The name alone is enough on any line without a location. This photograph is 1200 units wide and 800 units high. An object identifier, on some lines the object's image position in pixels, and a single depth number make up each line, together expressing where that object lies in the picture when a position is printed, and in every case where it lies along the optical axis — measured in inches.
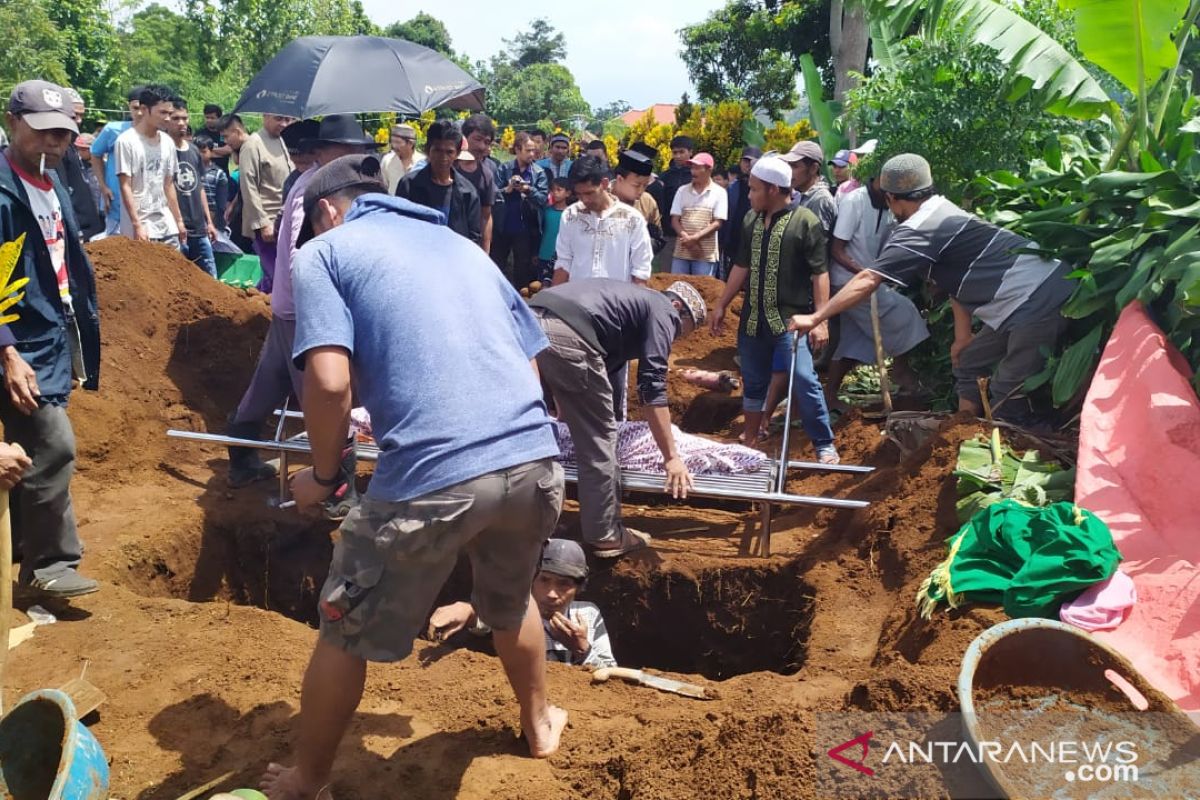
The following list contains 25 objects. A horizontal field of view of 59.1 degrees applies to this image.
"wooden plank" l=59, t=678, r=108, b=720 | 148.9
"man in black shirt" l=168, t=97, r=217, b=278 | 369.1
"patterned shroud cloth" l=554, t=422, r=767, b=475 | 241.0
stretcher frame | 224.5
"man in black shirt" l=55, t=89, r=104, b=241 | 312.0
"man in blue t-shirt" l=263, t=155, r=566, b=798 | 115.3
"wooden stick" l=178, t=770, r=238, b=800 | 129.0
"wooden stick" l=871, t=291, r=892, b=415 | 276.4
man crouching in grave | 189.0
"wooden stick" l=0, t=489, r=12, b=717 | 138.1
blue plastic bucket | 123.8
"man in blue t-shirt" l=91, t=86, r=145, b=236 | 338.0
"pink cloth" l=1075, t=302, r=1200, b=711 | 152.3
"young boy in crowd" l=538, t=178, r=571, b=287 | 440.5
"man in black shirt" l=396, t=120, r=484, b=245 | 308.8
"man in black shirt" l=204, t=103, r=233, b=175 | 462.9
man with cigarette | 172.4
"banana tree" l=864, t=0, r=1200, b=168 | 227.8
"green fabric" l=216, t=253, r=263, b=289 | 407.5
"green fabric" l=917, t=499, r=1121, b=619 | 157.2
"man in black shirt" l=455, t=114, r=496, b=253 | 361.7
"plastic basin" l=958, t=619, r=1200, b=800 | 113.2
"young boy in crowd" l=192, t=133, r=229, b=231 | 442.6
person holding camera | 442.9
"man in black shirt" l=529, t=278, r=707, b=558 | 205.6
